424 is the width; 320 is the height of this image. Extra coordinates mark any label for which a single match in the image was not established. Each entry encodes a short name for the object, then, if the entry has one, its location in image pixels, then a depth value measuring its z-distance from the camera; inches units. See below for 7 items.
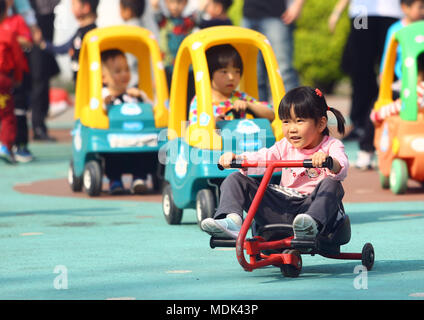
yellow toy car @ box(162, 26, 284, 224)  398.1
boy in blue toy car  530.8
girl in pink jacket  297.9
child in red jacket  651.6
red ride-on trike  288.8
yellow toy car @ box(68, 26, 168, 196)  510.7
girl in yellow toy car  422.8
